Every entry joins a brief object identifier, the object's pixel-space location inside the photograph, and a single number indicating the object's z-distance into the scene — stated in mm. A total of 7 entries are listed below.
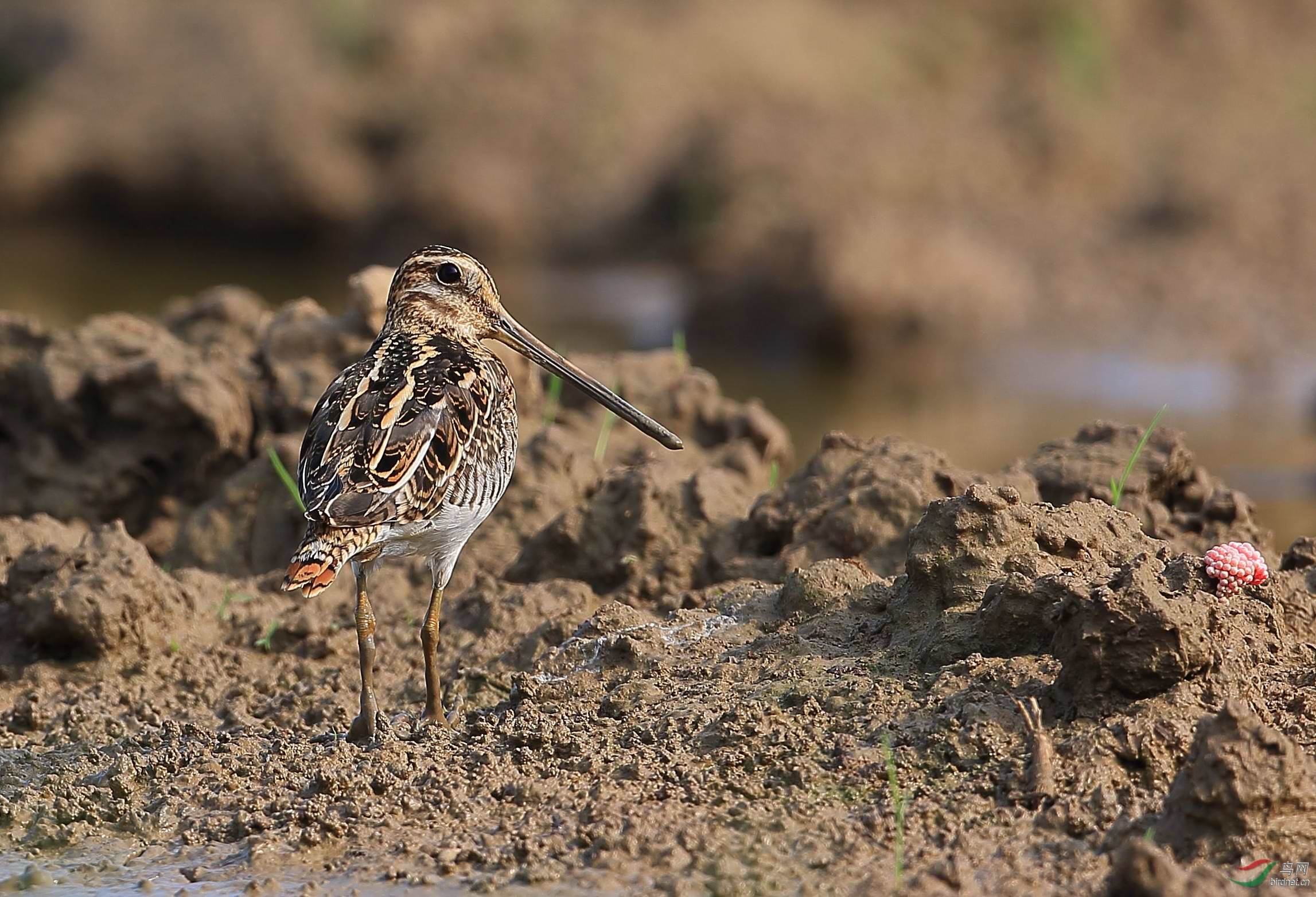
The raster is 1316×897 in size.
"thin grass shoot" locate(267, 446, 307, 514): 13375
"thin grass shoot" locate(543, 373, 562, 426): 15829
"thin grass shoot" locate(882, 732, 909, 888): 7992
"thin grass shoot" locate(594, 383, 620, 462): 15070
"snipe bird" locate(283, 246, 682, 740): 9664
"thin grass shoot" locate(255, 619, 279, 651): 12320
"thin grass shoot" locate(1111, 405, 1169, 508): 11883
